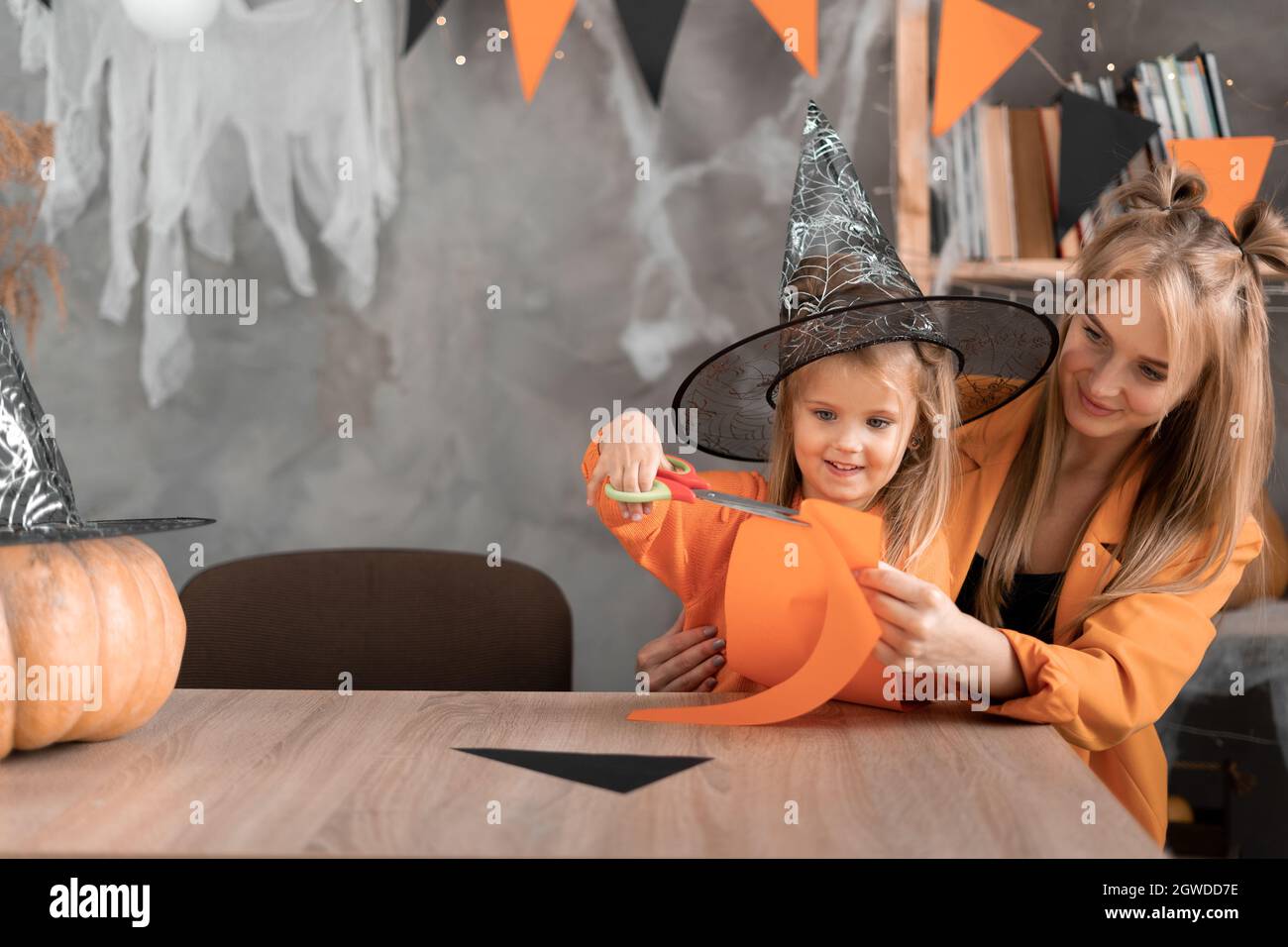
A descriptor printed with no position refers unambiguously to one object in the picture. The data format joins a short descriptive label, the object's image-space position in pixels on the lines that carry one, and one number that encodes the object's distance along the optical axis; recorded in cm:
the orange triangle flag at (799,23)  232
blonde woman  123
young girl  121
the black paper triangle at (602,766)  90
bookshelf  215
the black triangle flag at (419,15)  235
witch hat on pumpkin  93
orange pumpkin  91
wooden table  78
